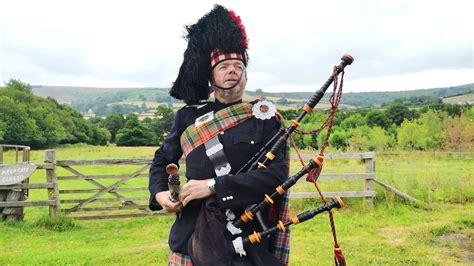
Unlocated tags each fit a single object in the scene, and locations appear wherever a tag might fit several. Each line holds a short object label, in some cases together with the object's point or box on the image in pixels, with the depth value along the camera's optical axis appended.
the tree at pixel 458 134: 36.06
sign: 8.93
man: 1.99
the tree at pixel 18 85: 80.79
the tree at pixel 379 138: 43.62
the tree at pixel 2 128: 57.19
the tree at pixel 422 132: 43.72
